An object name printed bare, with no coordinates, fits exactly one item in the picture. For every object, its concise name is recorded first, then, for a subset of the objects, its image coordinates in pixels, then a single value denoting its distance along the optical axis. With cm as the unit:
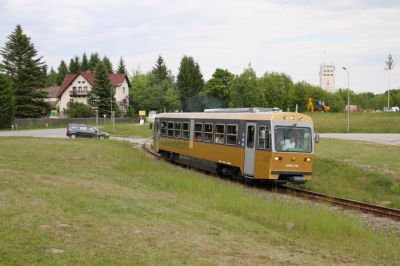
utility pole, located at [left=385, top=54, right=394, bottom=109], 10862
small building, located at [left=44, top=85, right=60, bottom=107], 12706
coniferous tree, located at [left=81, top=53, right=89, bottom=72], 14488
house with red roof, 11781
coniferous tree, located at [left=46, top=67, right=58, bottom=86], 16112
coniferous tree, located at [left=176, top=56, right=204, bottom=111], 12781
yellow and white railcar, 1936
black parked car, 4852
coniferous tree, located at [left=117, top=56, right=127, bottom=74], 15590
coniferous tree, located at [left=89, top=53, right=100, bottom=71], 14200
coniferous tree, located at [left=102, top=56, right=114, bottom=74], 14350
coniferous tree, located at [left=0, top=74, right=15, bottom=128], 6862
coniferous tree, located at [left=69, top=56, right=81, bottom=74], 14738
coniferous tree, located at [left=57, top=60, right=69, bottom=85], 15825
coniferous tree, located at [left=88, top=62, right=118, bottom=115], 9269
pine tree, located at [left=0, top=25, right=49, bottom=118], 7688
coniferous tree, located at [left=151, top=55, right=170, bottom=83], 14175
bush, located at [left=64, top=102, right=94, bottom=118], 9438
